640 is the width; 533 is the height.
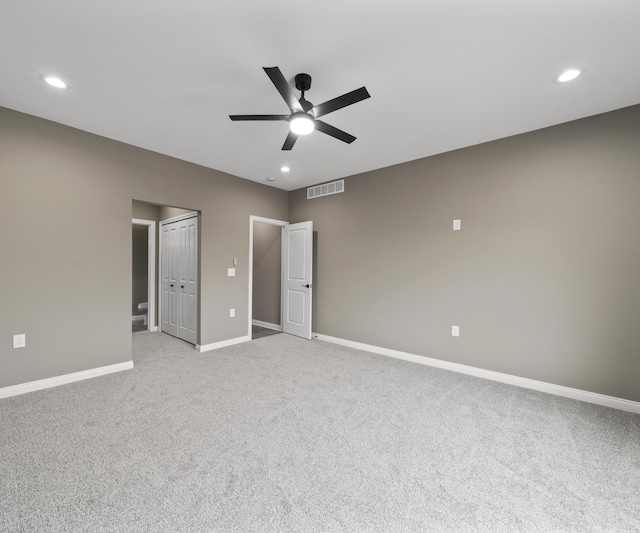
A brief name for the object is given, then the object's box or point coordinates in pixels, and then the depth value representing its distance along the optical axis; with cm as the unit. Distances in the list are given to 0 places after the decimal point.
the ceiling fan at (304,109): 191
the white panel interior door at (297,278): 505
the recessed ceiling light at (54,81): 232
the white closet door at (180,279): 465
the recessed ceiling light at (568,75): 219
